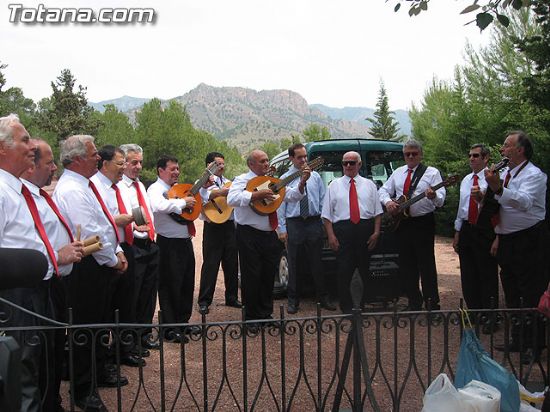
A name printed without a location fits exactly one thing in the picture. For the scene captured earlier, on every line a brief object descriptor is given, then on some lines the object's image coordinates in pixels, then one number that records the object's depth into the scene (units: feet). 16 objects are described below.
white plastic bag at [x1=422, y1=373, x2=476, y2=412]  10.69
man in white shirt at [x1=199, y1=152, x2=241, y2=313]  25.27
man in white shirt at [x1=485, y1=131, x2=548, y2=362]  17.75
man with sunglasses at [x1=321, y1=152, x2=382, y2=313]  22.50
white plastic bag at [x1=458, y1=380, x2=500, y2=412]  10.64
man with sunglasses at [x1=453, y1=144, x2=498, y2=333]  20.76
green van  24.40
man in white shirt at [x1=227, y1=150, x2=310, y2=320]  21.56
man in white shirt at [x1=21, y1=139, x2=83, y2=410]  12.86
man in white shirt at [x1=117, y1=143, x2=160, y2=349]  19.06
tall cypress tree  147.43
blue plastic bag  11.50
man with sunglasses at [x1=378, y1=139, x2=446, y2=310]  22.29
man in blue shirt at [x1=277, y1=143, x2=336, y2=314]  24.52
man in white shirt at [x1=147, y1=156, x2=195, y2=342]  21.21
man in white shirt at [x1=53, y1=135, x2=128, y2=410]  15.01
